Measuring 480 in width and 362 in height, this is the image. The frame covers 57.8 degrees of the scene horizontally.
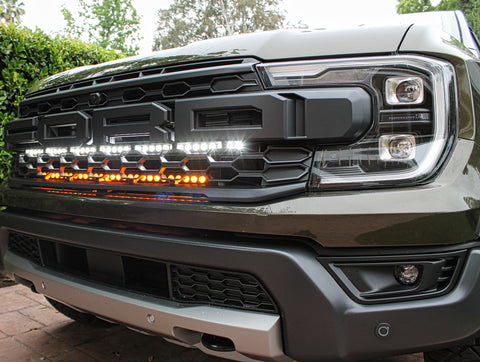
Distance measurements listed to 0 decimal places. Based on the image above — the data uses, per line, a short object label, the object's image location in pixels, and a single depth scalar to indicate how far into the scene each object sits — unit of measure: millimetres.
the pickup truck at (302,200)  1292
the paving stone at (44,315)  3095
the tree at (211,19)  35094
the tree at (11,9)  40128
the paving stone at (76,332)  2764
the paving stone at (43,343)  2584
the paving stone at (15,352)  2482
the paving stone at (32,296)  3483
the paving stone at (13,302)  3318
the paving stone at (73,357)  2477
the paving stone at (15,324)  2895
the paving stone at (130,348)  2518
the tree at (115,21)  34272
